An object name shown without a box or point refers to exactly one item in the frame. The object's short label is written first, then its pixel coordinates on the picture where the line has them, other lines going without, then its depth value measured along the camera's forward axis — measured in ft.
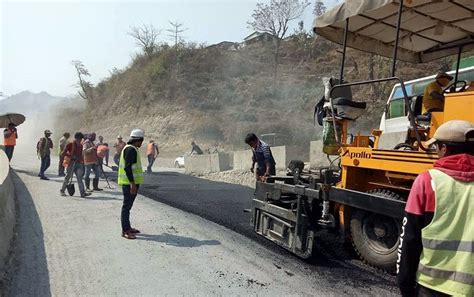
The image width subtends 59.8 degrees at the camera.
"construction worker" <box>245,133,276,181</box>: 22.86
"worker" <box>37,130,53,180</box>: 41.63
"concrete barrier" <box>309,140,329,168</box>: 42.91
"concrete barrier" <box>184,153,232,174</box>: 58.34
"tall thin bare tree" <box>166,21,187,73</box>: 125.29
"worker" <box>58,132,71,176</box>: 43.34
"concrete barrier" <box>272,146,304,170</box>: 46.70
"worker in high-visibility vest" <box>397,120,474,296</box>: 6.66
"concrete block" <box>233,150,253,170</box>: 52.95
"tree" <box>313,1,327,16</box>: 139.14
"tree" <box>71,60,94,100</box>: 158.81
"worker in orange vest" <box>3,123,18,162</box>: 43.47
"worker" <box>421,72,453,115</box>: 13.13
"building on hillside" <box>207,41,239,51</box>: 132.67
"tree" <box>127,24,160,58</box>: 137.80
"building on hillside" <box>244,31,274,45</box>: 131.91
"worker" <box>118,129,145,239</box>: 19.10
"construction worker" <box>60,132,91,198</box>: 30.81
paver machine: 13.12
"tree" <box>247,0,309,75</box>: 119.34
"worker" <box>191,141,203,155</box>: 72.41
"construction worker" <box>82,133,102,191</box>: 32.73
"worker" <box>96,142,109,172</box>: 37.09
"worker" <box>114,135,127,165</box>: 52.12
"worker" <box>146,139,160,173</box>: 56.18
